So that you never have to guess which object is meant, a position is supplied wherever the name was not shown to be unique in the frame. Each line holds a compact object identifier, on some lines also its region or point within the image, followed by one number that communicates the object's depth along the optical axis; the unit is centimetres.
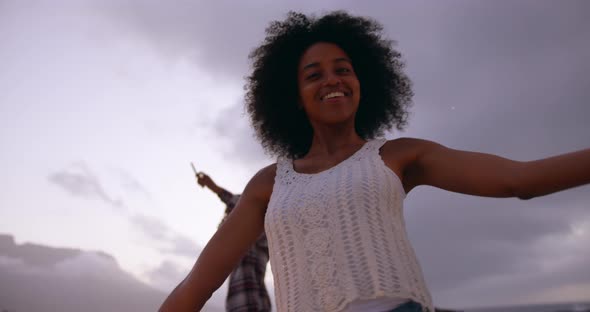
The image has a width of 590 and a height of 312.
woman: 192
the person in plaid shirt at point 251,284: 554
